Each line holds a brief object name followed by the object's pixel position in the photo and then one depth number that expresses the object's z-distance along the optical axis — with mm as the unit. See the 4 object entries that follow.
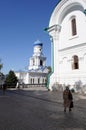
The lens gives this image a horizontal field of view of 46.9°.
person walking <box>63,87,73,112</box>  5311
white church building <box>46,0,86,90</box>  10549
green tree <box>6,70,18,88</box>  26528
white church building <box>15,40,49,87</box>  28026
